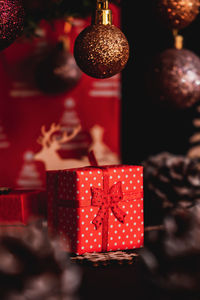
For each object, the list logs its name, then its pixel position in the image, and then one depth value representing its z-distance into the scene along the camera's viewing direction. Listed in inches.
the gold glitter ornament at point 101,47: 29.3
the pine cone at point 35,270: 24.7
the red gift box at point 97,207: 30.3
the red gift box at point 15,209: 31.6
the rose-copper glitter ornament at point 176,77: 33.8
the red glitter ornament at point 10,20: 27.8
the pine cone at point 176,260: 24.7
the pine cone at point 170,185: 37.8
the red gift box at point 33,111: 42.1
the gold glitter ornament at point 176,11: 32.6
